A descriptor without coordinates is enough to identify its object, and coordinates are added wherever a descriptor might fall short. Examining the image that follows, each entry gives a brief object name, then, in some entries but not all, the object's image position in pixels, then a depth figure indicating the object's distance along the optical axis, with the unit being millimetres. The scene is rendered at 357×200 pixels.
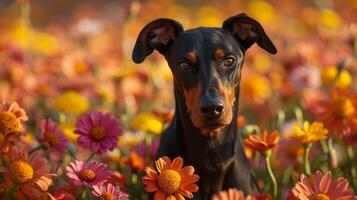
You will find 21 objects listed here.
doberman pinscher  3023
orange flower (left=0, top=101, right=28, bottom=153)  3010
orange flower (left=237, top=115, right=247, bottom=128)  3982
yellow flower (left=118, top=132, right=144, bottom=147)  4379
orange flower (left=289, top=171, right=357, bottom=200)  2672
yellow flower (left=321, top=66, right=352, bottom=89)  4688
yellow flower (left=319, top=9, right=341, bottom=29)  6812
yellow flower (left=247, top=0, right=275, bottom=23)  8094
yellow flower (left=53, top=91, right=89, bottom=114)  4516
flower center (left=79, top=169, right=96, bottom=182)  2787
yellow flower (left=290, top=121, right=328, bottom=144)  3217
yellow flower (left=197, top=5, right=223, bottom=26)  7966
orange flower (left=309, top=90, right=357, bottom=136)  3492
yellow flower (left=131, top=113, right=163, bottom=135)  4090
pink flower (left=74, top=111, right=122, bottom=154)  3176
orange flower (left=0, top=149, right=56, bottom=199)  2799
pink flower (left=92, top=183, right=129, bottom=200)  2688
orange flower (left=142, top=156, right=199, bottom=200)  2713
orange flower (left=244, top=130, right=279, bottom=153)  3048
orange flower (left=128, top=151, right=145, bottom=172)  3596
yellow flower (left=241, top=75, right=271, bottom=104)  5332
